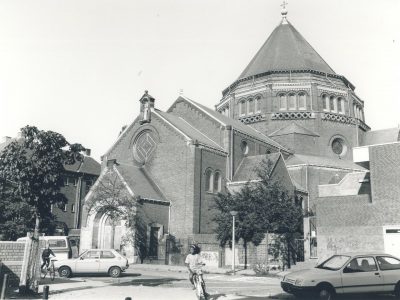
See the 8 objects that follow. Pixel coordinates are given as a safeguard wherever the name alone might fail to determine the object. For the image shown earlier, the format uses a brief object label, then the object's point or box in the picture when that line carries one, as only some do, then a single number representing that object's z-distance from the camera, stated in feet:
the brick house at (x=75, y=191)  157.79
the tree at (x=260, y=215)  82.23
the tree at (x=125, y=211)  94.89
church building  100.99
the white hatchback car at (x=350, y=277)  40.40
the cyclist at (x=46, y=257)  62.41
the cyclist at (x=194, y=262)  41.16
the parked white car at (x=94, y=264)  66.13
